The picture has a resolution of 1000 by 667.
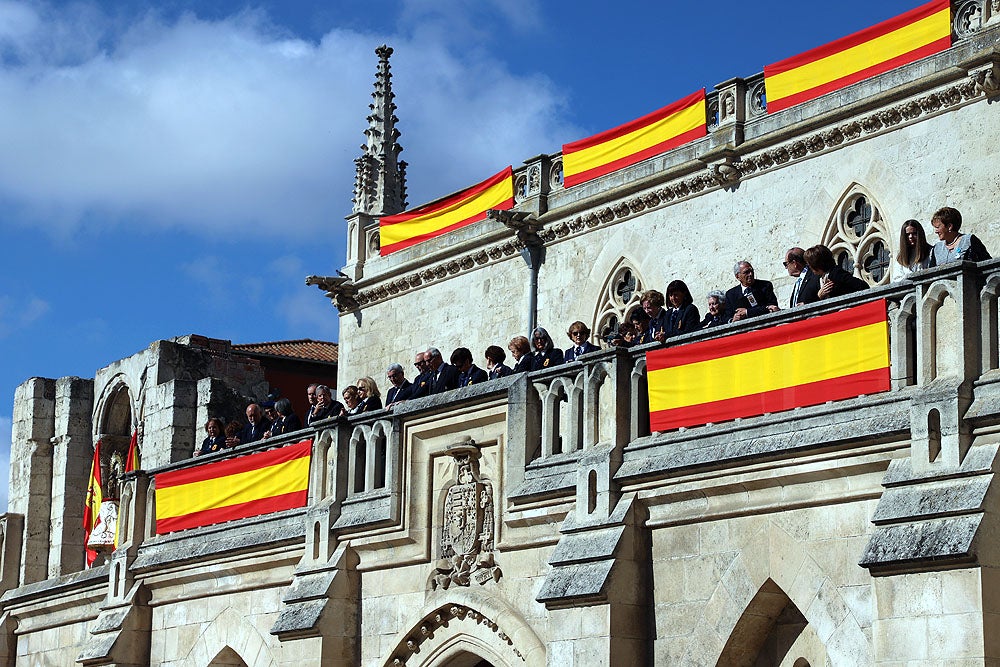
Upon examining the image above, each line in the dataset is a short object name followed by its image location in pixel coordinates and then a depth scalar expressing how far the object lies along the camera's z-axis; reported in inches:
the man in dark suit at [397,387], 759.1
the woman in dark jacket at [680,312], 643.5
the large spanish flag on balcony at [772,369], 551.8
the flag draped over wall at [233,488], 792.9
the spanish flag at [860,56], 899.4
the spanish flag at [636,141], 1034.7
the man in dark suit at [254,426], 860.6
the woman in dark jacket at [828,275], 581.9
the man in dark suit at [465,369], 724.7
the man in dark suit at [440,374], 740.0
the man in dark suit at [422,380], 748.0
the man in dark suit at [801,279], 597.6
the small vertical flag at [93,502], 1109.7
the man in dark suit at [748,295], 633.6
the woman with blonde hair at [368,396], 776.3
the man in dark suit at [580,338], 681.6
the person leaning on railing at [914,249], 554.6
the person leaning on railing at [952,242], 539.2
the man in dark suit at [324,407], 789.2
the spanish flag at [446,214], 1170.0
